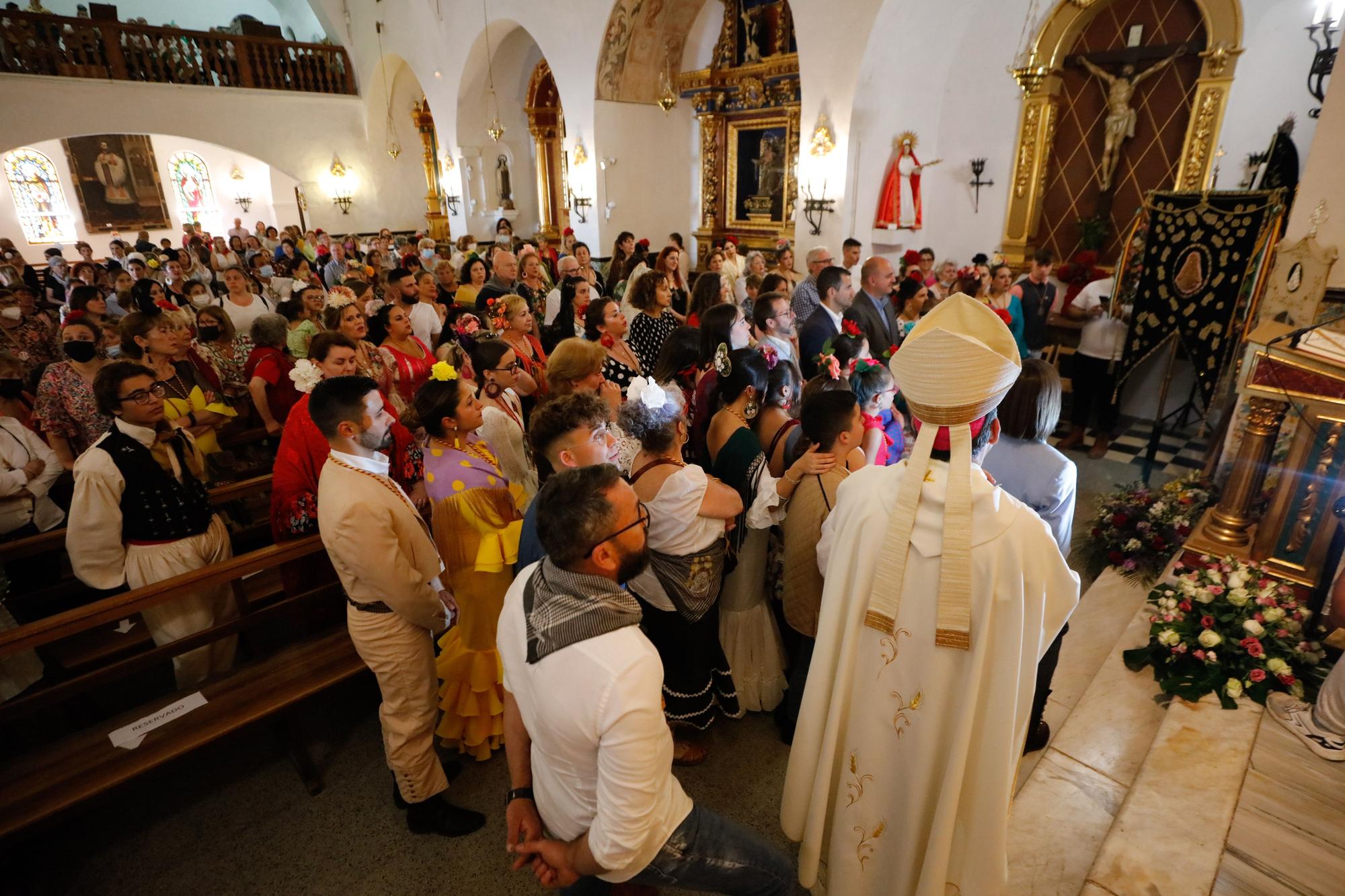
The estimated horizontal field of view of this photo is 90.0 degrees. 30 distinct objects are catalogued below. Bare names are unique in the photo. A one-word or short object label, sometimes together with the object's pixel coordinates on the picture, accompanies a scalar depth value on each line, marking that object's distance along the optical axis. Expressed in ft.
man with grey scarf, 4.58
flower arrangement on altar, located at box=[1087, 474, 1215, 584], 12.84
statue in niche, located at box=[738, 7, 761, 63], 33.50
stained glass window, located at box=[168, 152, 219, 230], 66.64
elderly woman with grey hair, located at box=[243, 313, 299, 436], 14.56
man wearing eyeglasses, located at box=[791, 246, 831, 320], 18.85
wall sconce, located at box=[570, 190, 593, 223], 39.78
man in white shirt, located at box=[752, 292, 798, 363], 13.96
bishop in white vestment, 5.23
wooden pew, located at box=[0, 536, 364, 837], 7.79
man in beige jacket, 7.42
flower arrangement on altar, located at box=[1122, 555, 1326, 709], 9.20
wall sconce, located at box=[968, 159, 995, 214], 28.07
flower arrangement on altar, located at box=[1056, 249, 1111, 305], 24.39
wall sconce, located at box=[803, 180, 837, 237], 28.89
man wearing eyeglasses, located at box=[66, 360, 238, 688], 8.90
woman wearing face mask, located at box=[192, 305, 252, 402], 16.56
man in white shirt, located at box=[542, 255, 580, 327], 19.04
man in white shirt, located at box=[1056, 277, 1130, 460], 20.07
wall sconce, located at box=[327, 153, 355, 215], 55.83
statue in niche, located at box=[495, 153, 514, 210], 50.45
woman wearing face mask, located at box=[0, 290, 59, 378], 18.84
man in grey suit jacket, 16.96
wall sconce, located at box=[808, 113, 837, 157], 27.76
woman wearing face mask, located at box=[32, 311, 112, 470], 12.59
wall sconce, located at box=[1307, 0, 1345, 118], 19.07
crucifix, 23.61
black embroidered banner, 16.49
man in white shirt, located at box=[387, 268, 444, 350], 18.34
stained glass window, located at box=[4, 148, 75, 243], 57.57
